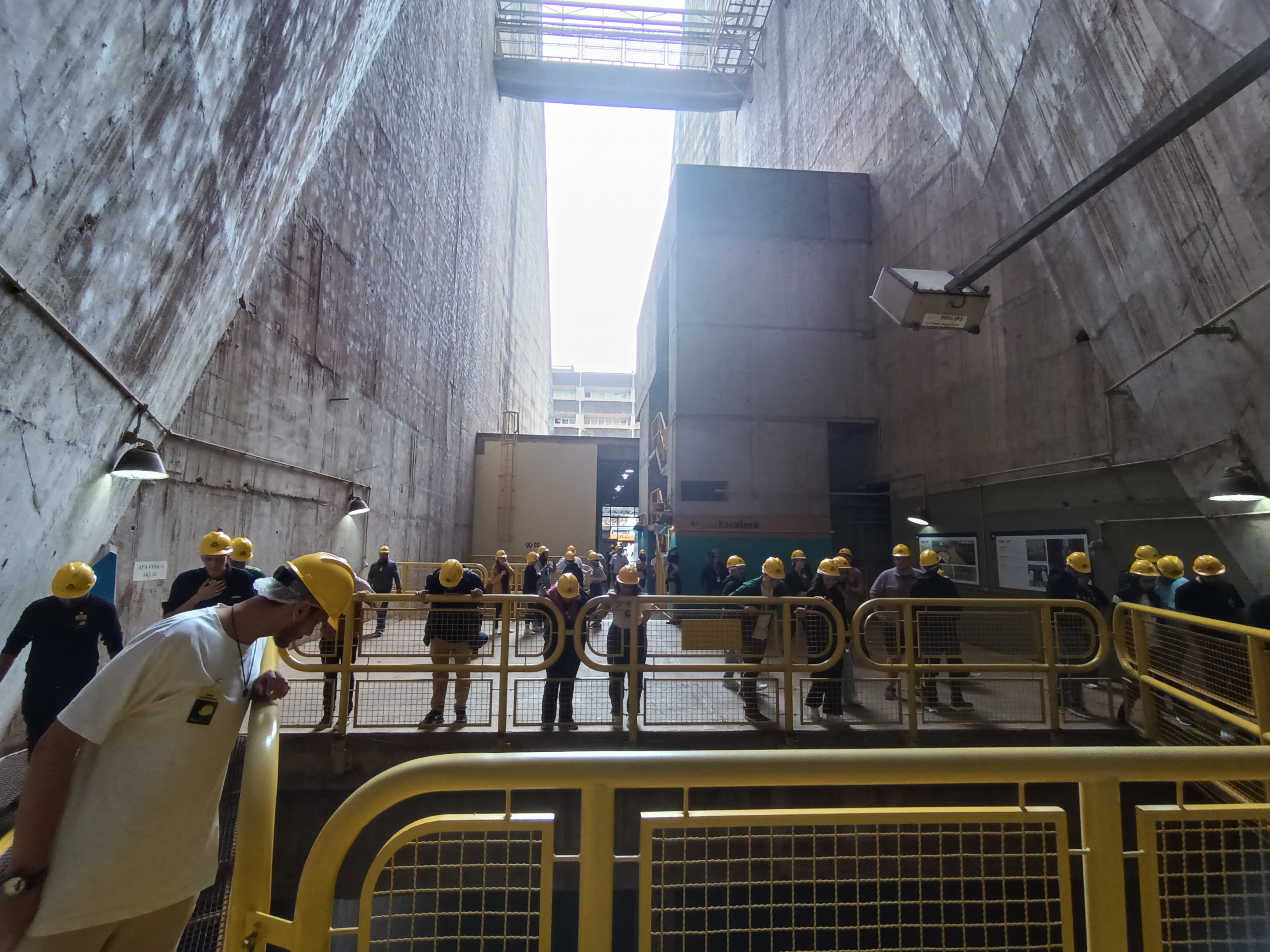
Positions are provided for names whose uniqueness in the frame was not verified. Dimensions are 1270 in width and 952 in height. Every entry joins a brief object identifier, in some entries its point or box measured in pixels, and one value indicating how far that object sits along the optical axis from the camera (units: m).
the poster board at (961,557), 11.62
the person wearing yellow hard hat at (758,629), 5.97
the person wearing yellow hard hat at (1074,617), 6.36
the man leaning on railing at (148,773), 1.64
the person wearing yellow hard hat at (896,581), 6.91
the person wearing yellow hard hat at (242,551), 5.98
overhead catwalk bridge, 28.14
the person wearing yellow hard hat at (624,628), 5.57
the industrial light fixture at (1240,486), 5.99
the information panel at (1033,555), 9.48
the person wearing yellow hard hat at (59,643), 3.94
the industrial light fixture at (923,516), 13.34
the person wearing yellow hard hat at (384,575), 9.91
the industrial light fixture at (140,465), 5.41
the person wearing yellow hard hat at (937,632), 6.07
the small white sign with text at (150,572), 6.64
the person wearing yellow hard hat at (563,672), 5.78
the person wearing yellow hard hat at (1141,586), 6.38
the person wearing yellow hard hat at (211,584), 4.73
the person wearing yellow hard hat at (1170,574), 6.37
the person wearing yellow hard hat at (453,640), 5.67
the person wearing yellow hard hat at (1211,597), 5.43
